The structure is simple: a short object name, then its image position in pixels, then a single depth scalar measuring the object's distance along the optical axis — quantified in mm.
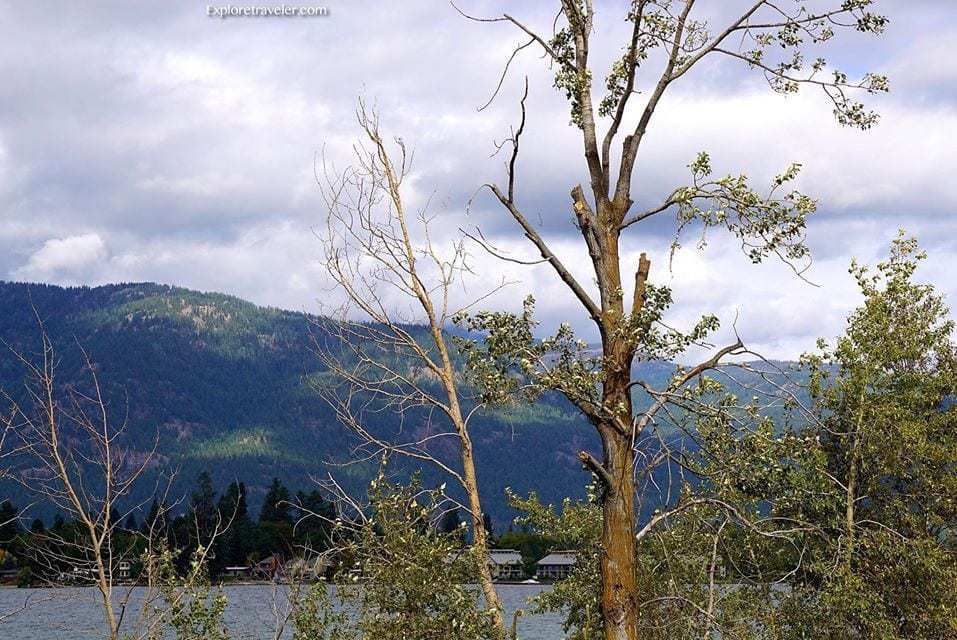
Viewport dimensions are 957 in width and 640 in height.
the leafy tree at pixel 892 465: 30422
